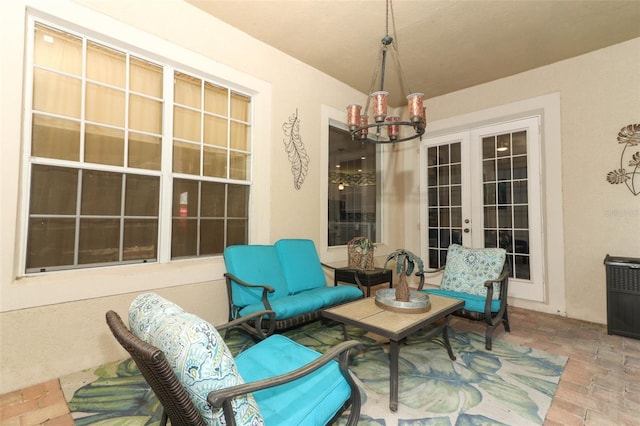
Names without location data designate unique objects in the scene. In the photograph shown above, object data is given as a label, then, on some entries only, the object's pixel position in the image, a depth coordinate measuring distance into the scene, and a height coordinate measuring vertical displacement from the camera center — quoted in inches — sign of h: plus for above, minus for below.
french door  159.9 +16.6
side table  141.7 -27.5
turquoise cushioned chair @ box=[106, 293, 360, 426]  37.4 -22.6
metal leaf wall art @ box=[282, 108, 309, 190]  145.2 +37.0
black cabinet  118.4 -30.3
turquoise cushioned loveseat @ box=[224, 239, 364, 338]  101.3 -26.5
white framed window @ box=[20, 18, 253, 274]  86.8 +22.4
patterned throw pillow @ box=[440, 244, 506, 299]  124.5 -20.6
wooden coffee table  74.4 -27.9
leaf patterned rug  69.9 -46.8
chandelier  89.2 +34.5
